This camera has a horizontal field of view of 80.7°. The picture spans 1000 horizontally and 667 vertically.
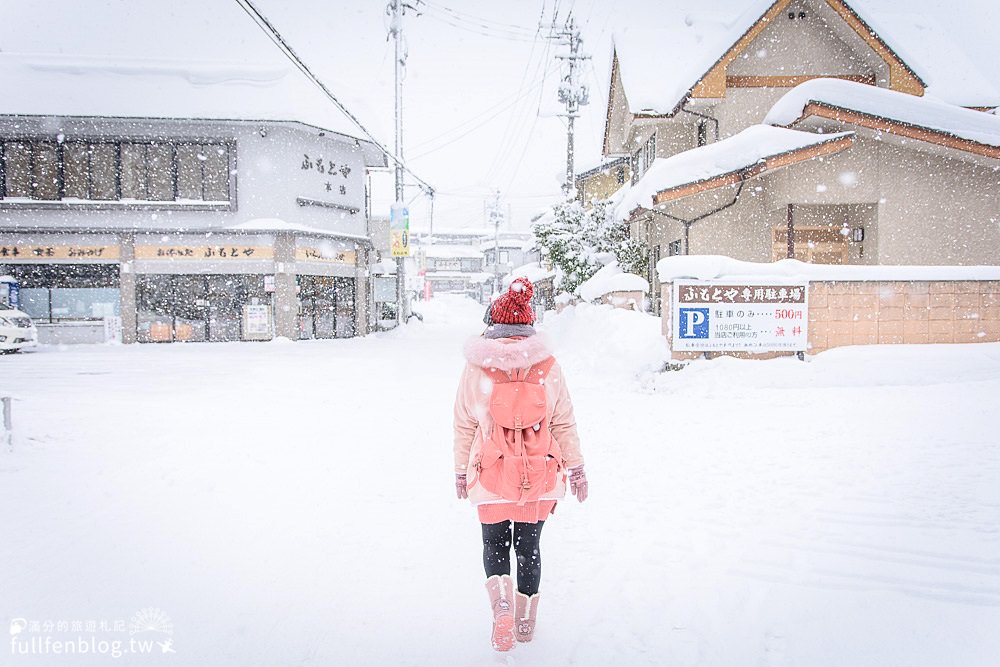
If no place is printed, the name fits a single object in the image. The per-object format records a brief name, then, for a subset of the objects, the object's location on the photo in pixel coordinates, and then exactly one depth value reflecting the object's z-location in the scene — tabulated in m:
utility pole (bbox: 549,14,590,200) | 23.61
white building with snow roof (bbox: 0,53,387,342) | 21.62
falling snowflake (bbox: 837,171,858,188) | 12.96
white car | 17.52
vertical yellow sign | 24.80
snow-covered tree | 18.56
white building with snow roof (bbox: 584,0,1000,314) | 12.48
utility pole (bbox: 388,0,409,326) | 25.11
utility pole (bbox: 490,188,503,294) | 52.94
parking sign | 9.53
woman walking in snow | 2.66
